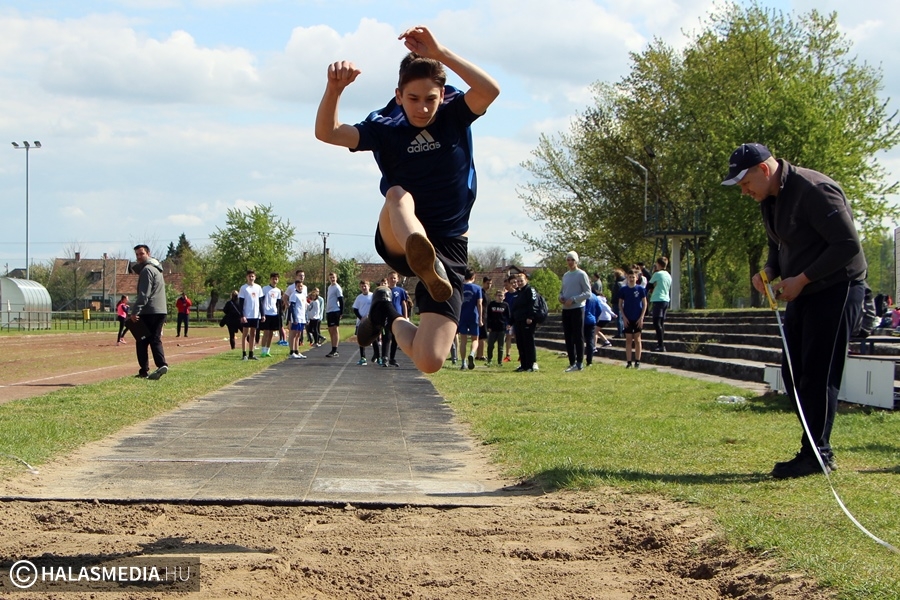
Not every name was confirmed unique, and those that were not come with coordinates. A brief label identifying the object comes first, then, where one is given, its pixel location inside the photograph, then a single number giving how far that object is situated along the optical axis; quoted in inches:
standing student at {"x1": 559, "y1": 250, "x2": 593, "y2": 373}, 708.0
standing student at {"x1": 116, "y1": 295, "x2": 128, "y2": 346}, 1287.8
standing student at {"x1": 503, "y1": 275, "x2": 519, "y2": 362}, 785.7
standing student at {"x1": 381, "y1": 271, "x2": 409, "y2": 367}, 737.3
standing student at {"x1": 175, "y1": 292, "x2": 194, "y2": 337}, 1596.9
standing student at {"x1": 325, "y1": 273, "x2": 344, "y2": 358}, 885.0
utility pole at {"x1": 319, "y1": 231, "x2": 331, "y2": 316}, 3997.0
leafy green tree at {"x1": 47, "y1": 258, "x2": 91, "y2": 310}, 4512.8
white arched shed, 2268.7
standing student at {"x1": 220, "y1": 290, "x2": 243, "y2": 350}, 1024.8
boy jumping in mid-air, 213.0
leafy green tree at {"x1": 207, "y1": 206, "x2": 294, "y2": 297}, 3189.0
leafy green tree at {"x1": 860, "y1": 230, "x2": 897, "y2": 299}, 2941.4
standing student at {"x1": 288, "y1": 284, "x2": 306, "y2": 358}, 922.7
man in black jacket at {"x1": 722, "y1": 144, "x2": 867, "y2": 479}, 247.4
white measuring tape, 174.8
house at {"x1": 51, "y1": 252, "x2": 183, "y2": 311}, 5270.7
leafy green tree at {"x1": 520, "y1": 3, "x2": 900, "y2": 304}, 1531.7
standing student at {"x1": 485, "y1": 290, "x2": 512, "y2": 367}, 849.5
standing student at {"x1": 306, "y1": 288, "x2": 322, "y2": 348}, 1097.4
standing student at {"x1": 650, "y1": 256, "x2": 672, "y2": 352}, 825.5
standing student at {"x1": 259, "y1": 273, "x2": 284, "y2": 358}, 898.1
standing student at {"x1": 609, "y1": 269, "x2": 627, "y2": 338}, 893.8
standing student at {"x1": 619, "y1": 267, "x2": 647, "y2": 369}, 740.6
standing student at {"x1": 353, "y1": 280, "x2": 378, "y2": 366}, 820.4
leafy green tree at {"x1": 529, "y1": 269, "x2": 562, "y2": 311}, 2652.6
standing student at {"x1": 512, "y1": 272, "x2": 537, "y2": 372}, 730.8
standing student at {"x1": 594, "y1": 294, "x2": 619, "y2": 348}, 897.0
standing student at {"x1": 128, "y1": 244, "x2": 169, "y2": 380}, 594.2
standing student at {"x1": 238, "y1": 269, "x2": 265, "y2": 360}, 861.2
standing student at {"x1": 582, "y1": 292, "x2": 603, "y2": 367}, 803.4
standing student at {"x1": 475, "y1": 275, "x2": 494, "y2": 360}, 834.8
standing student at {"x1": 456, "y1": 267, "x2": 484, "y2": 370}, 759.7
